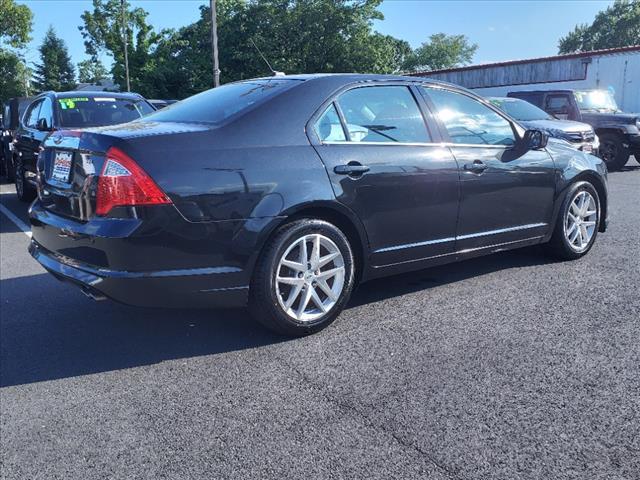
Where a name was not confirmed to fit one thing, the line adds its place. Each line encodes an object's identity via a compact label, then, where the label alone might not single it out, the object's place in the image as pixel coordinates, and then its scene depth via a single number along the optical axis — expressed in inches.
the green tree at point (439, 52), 3614.7
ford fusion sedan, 129.0
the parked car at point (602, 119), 525.7
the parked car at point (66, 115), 334.0
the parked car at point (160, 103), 516.2
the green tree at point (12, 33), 1493.6
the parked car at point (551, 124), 429.7
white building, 951.0
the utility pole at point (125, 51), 1615.9
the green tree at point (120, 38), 1712.6
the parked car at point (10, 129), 448.8
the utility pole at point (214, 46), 830.5
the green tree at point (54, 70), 3240.7
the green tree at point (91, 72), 2906.0
